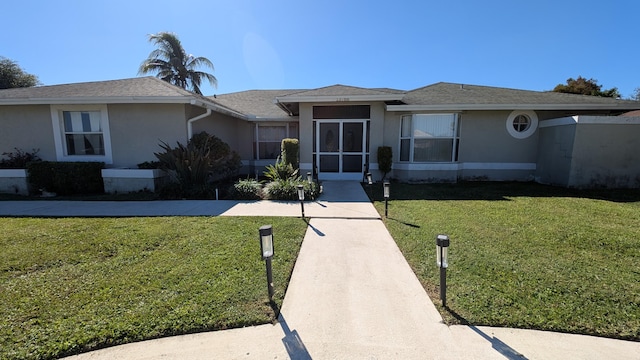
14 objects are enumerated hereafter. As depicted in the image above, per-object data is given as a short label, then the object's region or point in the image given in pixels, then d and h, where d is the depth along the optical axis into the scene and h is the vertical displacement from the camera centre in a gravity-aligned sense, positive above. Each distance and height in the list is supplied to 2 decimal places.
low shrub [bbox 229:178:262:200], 8.14 -1.27
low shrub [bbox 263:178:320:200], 7.96 -1.21
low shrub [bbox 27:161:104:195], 8.36 -0.89
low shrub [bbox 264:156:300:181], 9.05 -0.73
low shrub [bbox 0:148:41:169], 9.02 -0.38
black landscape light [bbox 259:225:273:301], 2.81 -1.04
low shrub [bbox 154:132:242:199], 8.24 -0.44
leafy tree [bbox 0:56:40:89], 26.56 +7.45
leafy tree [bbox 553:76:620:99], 22.88 +5.80
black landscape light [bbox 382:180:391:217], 5.99 -0.91
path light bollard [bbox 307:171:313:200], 8.12 -0.96
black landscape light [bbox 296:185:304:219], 6.14 -0.98
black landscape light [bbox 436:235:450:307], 2.73 -1.11
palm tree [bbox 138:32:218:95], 22.19 +7.45
